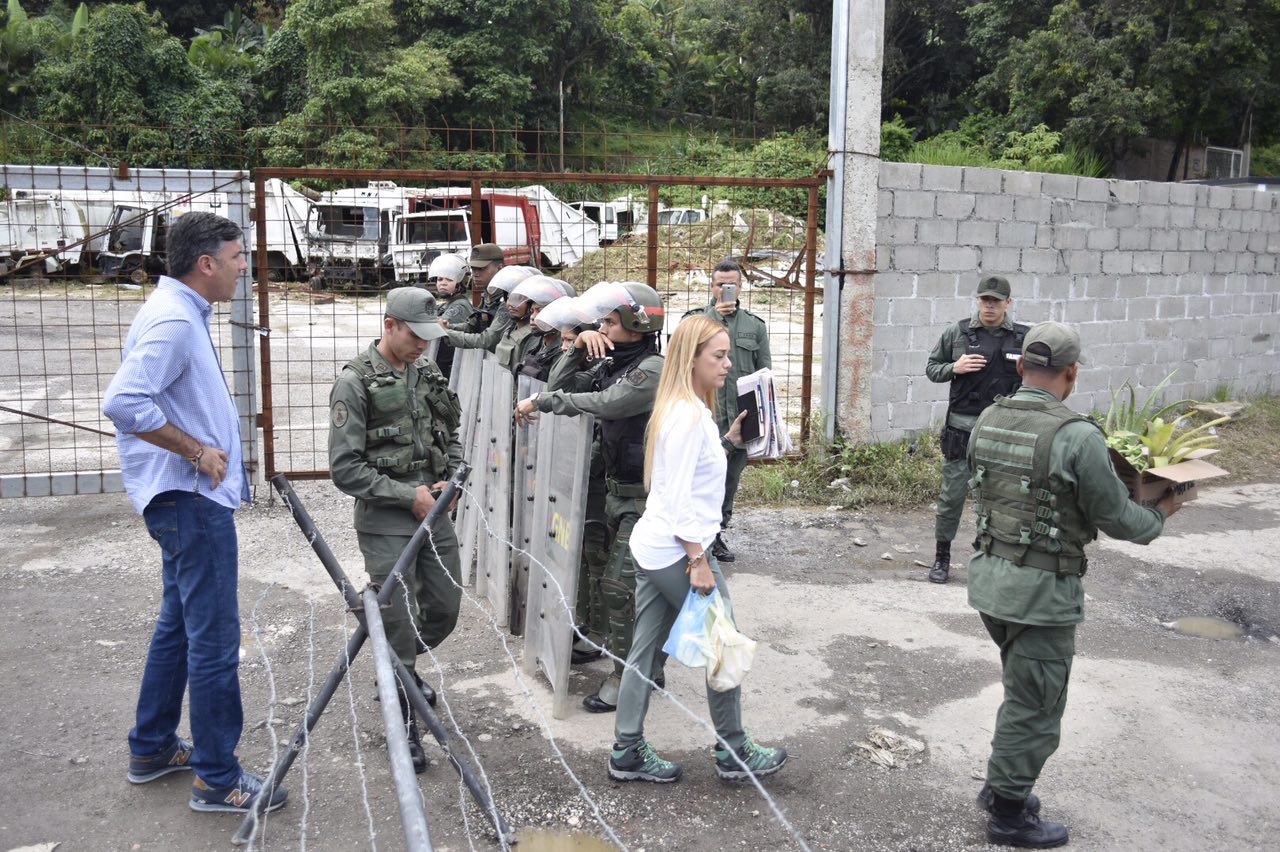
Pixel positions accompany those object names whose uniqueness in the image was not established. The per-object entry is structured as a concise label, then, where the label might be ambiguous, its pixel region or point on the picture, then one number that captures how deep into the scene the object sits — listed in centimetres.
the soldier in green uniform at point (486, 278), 671
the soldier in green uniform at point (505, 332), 558
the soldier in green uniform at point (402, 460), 398
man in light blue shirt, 336
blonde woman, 368
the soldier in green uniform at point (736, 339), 661
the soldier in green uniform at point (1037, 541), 350
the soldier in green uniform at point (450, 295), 680
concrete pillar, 812
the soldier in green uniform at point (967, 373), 622
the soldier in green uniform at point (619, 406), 444
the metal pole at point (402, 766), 135
